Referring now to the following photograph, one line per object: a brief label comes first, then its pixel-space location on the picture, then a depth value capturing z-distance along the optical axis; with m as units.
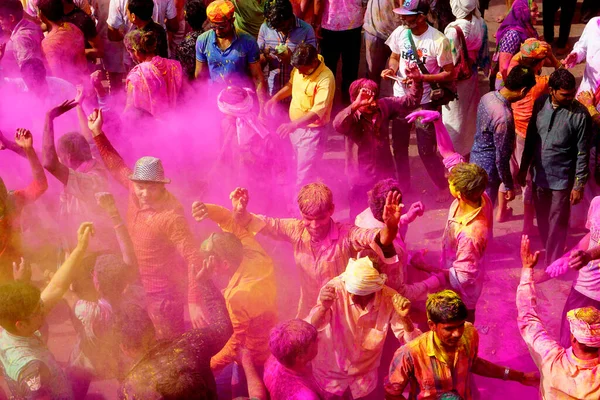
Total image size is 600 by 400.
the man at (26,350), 4.56
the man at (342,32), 9.60
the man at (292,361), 4.48
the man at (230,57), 7.86
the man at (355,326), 4.83
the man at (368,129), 6.66
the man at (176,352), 4.30
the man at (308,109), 7.23
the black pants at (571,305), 5.70
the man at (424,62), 7.63
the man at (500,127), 6.70
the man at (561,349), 4.23
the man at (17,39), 8.06
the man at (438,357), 4.41
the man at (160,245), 5.59
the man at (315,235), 5.30
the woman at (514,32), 8.30
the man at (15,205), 5.75
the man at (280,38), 7.96
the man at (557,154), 6.37
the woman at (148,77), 7.43
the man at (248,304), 5.41
